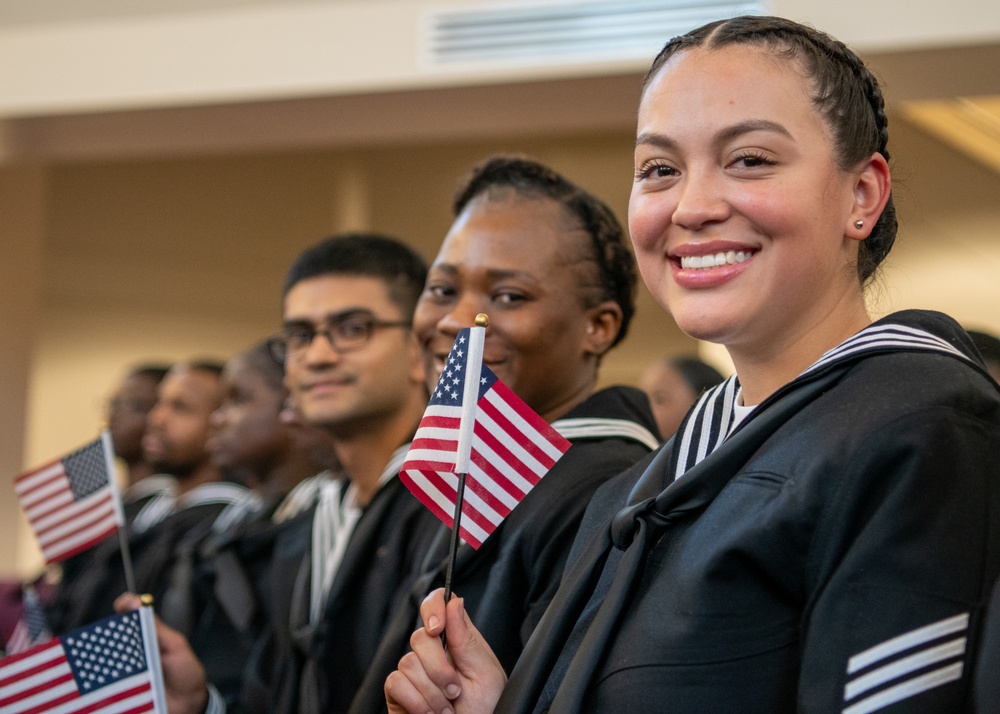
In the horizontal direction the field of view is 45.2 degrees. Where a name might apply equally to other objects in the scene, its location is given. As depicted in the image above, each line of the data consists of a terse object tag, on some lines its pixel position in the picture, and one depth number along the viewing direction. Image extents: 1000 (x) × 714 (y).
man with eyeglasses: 2.85
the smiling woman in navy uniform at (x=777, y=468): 1.26
